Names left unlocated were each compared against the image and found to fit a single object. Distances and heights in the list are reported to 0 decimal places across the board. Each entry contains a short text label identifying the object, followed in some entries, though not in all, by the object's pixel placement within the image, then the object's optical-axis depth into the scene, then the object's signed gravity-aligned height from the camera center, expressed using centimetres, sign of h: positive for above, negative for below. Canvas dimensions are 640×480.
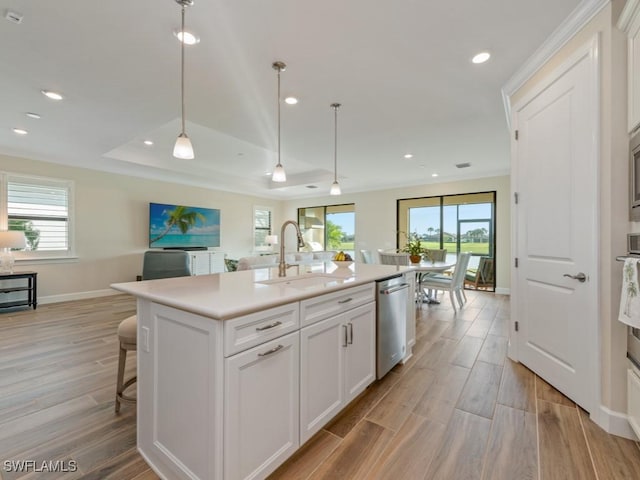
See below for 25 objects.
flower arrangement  500 -15
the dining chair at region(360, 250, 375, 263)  589 -35
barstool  182 -69
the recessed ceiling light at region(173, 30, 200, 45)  194 +143
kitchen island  116 -64
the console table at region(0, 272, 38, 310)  441 -80
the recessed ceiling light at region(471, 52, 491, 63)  222 +148
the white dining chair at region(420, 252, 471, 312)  450 -68
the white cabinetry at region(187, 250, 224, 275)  671 -55
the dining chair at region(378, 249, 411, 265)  456 -30
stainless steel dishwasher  226 -70
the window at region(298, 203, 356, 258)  862 +43
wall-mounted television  630 +30
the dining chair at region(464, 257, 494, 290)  629 -78
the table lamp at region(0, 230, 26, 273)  429 -11
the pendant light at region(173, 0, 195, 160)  197 +64
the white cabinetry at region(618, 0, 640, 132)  154 +106
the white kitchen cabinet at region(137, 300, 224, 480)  115 -71
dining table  441 -43
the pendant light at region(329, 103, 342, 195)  308 +147
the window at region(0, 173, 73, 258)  468 +45
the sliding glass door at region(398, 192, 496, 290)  634 +45
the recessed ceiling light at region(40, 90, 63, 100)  277 +144
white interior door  186 +11
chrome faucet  229 -20
